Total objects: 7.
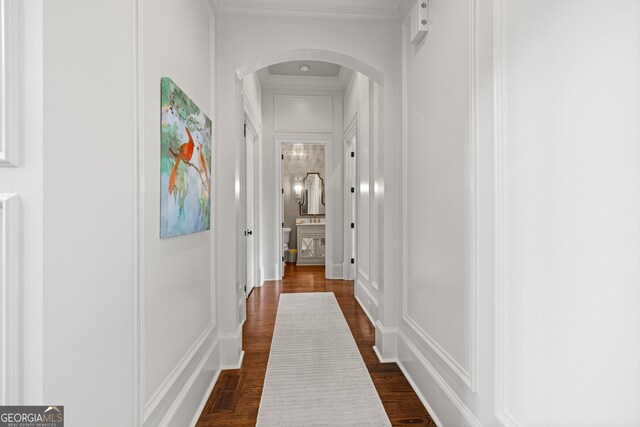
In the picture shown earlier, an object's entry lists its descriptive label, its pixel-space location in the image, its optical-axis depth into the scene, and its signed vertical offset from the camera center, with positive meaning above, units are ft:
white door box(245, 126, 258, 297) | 13.76 +0.02
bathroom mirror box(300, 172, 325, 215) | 23.79 +1.05
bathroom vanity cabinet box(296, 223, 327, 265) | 22.04 -2.19
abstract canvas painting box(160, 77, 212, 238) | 4.78 +0.76
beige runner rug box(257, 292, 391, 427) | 6.12 -3.83
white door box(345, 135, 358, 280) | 15.78 +0.17
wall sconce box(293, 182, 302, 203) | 23.84 +1.49
